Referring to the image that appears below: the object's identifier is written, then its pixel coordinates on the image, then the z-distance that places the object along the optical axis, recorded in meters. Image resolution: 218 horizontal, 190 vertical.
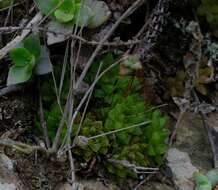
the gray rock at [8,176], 0.63
